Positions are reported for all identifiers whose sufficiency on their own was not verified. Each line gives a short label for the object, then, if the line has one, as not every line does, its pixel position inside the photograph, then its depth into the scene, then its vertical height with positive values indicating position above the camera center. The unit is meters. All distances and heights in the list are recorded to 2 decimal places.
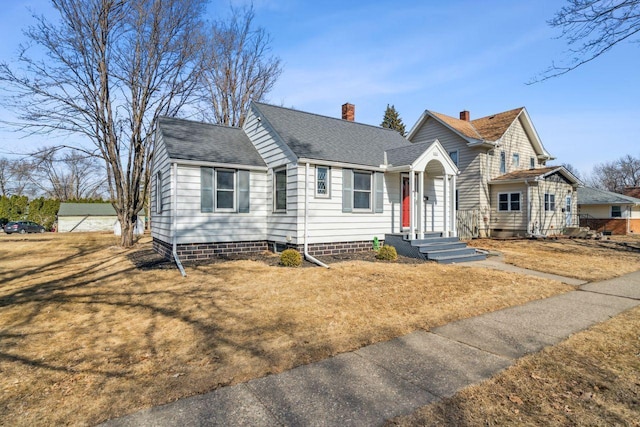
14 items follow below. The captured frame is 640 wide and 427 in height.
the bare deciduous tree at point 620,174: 60.91 +7.41
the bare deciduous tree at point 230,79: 24.53 +10.08
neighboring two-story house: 20.31 +2.02
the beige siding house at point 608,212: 27.05 +0.10
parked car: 36.57 -1.52
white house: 10.81 +0.91
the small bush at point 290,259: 9.80 -1.32
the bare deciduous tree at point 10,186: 56.16 +4.88
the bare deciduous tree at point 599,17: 9.21 +5.46
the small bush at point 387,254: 11.01 -1.33
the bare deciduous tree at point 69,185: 56.88 +5.12
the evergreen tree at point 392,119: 44.28 +12.48
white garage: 41.62 -0.43
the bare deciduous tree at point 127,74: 14.50 +6.48
